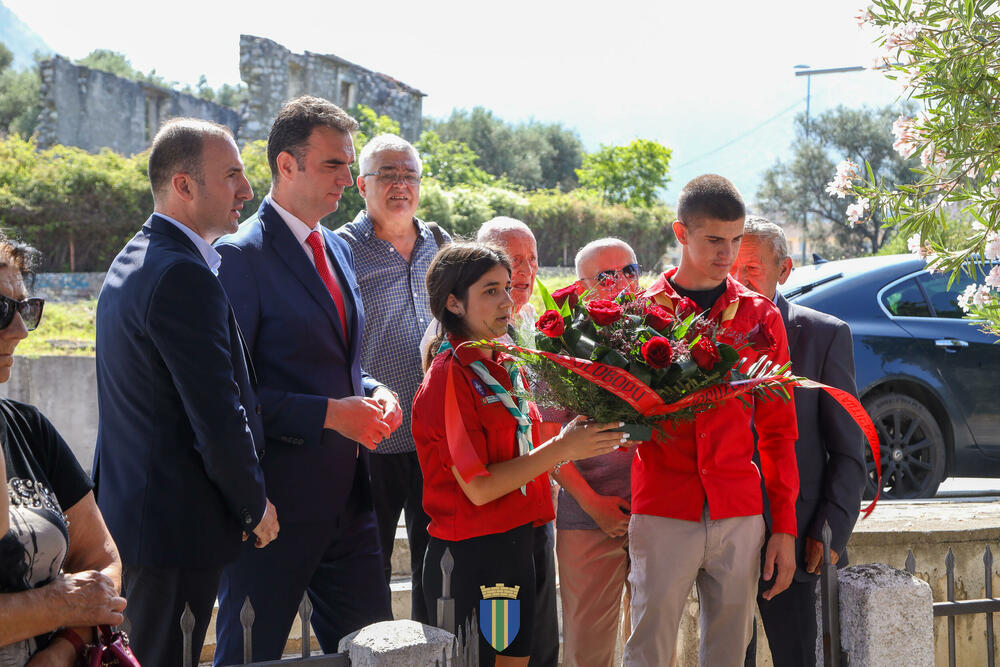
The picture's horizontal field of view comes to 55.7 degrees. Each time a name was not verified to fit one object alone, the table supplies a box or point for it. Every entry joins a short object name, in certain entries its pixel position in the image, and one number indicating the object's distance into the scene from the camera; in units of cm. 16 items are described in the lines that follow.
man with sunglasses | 366
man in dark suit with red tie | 327
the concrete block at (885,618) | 292
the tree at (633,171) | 3112
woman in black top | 209
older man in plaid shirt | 408
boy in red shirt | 312
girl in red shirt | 309
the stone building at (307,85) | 2366
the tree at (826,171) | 3666
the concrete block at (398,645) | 232
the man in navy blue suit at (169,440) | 277
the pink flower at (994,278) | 390
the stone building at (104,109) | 2470
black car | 706
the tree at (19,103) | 3841
